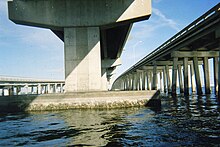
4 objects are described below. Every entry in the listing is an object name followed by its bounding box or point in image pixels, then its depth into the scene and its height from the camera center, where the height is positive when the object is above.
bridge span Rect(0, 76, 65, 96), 80.43 +1.77
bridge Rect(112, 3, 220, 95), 28.45 +6.82
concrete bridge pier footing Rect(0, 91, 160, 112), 20.41 -1.34
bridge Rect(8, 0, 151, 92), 23.70 +6.98
